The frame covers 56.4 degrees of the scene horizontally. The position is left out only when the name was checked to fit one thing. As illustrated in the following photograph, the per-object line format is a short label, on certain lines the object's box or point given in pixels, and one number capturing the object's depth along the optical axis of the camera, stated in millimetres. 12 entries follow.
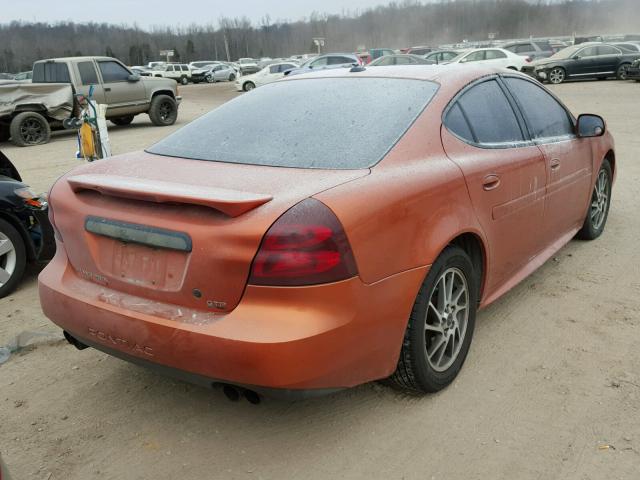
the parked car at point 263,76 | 28750
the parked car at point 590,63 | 23062
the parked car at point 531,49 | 27172
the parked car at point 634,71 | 21984
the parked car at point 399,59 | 23000
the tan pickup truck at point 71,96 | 13578
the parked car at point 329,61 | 23964
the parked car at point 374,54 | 33741
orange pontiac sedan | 2131
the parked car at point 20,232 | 4324
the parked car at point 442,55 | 27166
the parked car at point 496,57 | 23625
